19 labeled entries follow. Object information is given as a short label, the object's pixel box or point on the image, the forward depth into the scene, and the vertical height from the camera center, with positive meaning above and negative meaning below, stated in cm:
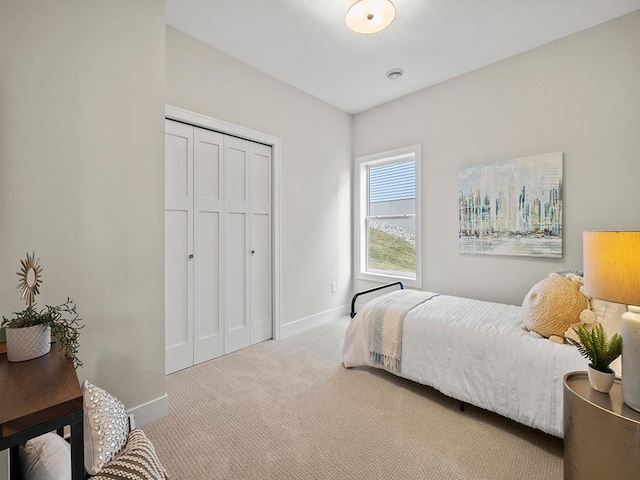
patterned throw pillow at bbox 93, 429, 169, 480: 105 -85
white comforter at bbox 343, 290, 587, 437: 163 -78
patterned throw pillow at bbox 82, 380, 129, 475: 111 -77
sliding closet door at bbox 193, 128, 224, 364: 268 -8
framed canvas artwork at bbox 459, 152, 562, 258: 263 +29
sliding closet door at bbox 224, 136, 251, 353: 289 -7
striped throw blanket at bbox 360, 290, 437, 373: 231 -75
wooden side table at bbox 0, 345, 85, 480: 79 -49
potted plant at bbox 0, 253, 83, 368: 116 -39
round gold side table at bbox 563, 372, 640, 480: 103 -73
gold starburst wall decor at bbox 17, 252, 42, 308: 128 -20
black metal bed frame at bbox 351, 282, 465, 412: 202 -78
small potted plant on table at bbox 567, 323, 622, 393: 121 -50
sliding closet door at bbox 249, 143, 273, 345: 311 -6
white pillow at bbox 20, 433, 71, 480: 93 -74
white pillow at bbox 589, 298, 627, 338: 170 -46
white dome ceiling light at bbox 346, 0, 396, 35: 202 +156
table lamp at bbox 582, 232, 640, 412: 104 -16
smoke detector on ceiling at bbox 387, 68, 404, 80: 305 +172
